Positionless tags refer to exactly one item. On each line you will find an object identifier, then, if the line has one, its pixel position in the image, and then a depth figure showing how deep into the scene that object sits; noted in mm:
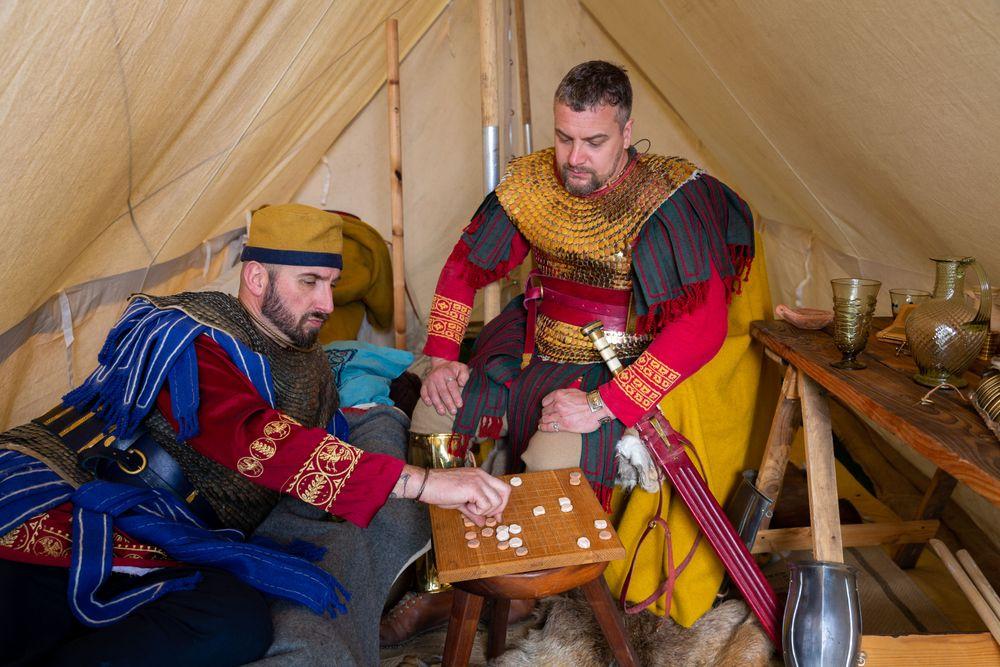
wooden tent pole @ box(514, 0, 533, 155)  3211
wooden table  1195
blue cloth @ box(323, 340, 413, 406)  2336
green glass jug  1387
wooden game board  1318
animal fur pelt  1790
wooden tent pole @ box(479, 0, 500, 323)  2582
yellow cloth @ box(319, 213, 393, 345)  3035
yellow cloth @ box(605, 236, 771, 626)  1951
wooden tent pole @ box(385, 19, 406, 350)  2706
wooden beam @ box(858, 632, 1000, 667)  1538
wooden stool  1366
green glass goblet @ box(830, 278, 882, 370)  1620
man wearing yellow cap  1210
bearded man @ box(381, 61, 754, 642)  1915
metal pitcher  1524
